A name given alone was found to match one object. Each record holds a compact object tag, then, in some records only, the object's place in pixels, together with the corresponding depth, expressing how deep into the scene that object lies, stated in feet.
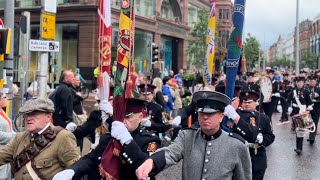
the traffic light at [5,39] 28.55
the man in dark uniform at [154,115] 27.66
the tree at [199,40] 144.66
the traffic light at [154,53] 71.05
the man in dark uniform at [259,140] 19.03
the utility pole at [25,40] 36.70
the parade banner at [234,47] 17.81
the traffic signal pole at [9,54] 30.86
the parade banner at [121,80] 13.30
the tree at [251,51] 188.14
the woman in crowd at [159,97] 38.34
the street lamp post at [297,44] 93.66
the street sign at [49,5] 30.19
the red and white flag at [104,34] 17.07
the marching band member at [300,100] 43.91
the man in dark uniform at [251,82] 44.32
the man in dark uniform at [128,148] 13.20
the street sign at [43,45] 30.01
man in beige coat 13.82
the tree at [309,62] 274.98
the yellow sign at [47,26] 30.25
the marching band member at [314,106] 43.42
